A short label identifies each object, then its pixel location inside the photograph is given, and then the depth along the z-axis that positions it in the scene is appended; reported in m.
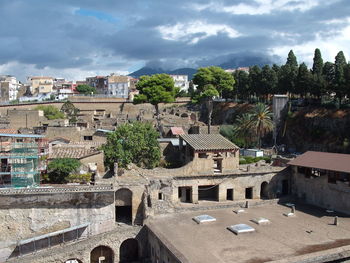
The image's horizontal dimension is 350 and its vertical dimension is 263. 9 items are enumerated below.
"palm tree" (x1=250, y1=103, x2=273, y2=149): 42.94
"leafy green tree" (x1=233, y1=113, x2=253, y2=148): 44.45
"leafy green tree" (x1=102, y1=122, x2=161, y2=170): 33.19
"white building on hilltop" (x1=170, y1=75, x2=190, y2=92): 143.00
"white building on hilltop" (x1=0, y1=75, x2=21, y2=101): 106.31
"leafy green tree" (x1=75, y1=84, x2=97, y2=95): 110.50
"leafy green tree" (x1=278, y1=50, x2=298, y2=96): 55.31
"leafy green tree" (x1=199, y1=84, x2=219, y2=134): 47.69
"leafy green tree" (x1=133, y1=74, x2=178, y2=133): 53.19
